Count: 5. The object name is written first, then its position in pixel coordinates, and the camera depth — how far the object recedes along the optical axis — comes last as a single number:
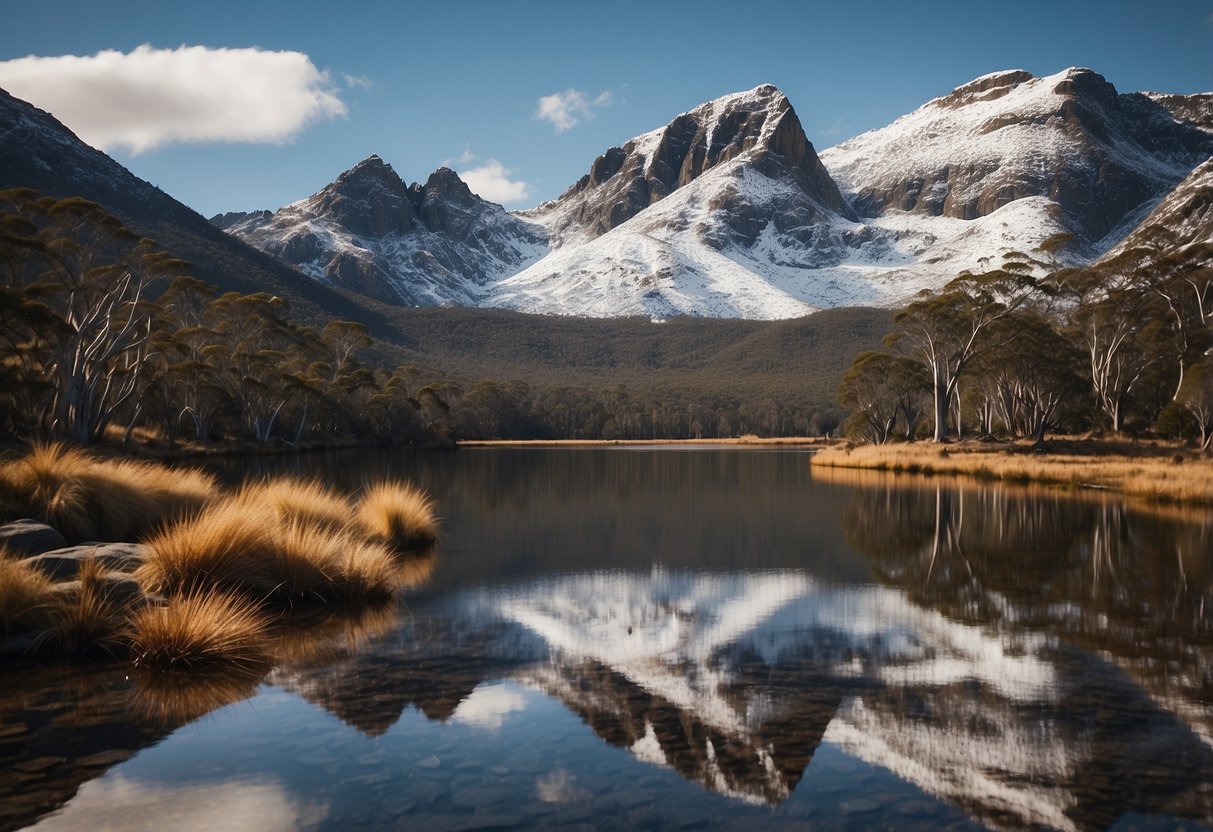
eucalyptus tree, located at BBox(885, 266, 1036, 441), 51.66
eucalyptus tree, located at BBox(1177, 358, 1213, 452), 42.16
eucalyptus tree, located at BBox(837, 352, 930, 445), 64.44
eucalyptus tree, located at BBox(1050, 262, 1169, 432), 52.09
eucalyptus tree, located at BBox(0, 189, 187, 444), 38.84
